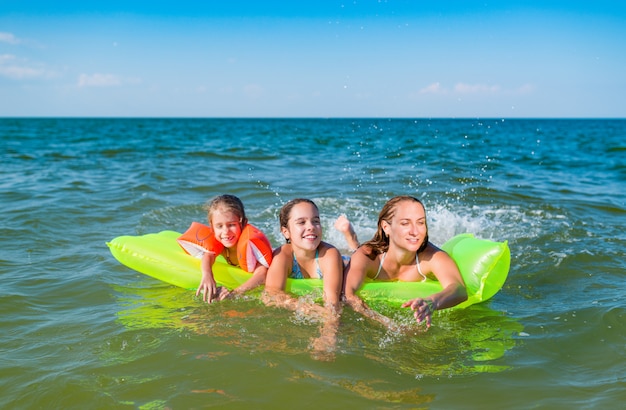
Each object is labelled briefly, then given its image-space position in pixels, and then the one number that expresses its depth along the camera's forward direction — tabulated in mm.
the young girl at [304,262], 3977
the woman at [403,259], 3920
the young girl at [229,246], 4238
